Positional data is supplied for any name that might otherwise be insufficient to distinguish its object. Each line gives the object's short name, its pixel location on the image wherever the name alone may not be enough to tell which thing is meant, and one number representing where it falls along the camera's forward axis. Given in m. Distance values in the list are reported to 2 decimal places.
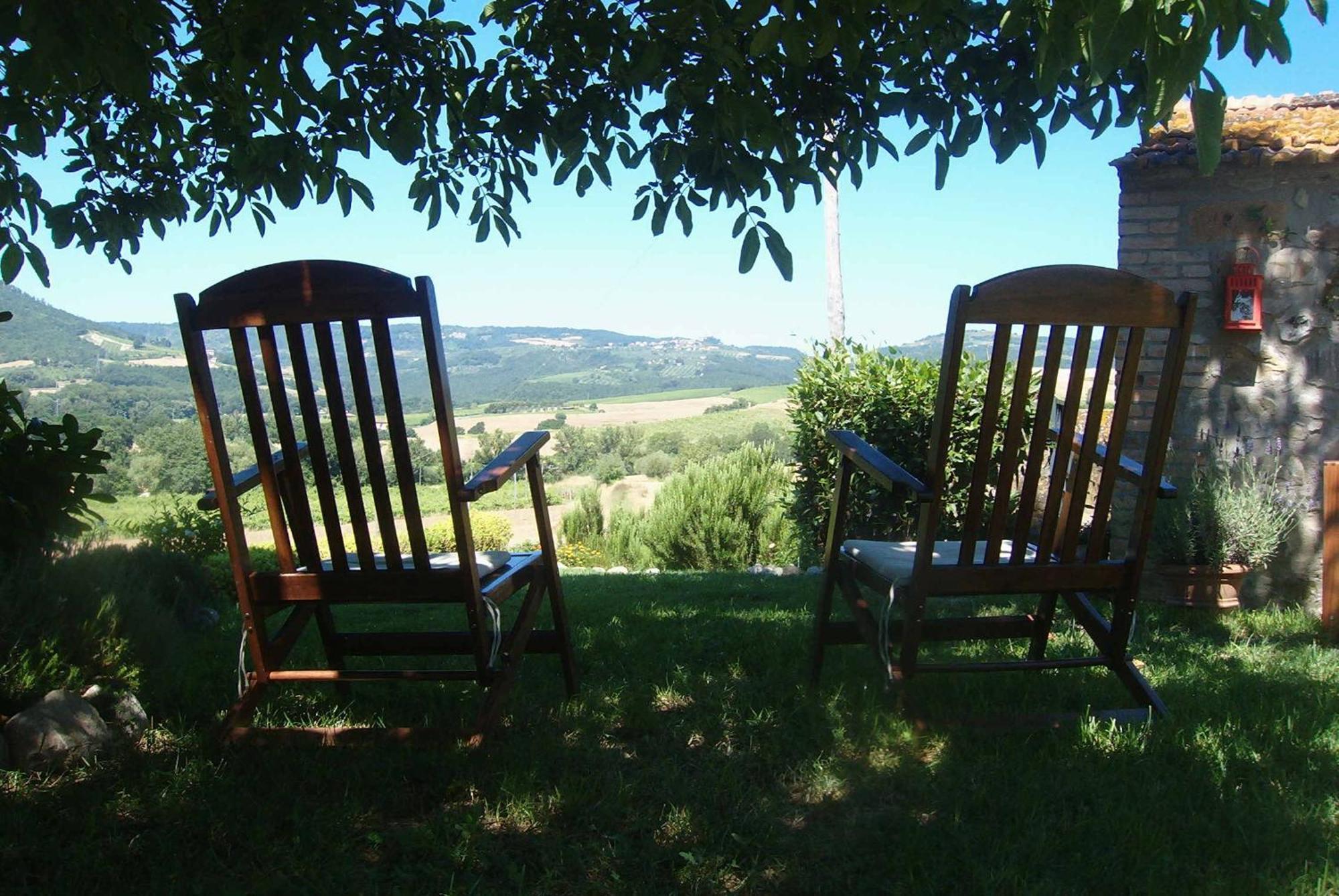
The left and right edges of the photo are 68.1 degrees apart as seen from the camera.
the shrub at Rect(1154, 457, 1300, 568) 4.35
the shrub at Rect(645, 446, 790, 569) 7.72
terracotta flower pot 4.29
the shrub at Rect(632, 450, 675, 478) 16.03
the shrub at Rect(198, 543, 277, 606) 4.77
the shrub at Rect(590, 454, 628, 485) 12.45
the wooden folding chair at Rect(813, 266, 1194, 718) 2.28
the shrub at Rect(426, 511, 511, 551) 10.48
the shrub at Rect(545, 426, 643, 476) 18.14
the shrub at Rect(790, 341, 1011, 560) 5.89
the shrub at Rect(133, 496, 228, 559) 5.71
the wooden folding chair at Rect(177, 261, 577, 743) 2.26
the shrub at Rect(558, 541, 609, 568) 9.27
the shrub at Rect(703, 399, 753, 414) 23.47
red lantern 4.52
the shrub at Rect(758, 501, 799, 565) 7.67
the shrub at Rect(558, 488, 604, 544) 9.66
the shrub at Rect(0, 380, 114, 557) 2.83
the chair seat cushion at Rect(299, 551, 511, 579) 2.54
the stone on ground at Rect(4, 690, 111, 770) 2.27
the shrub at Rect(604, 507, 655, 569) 8.49
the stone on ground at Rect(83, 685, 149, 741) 2.49
